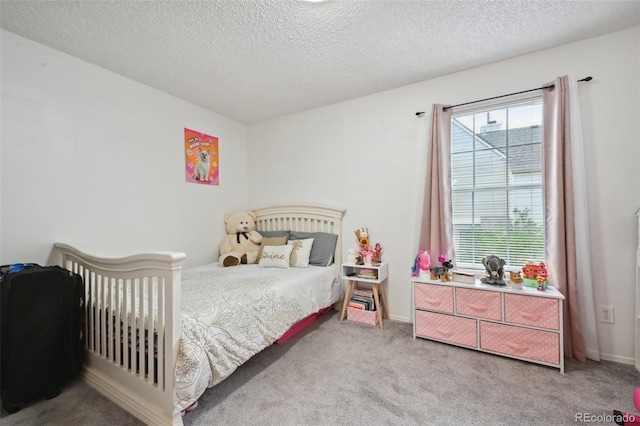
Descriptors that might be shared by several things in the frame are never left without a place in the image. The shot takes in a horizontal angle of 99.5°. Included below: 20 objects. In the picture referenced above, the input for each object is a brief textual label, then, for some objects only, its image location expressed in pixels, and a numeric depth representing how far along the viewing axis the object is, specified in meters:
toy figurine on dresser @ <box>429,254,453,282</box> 2.21
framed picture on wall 2.95
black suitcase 1.48
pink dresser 1.82
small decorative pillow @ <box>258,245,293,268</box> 2.77
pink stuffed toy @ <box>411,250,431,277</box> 2.32
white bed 1.32
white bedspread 1.36
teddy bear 2.95
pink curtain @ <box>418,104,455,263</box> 2.39
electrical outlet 1.92
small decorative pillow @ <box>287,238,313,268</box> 2.80
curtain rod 1.96
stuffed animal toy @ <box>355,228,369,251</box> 2.74
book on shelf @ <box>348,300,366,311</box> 2.63
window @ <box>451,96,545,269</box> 2.21
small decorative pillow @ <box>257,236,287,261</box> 3.03
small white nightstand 2.56
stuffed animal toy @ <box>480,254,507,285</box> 2.06
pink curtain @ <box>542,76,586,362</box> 1.90
